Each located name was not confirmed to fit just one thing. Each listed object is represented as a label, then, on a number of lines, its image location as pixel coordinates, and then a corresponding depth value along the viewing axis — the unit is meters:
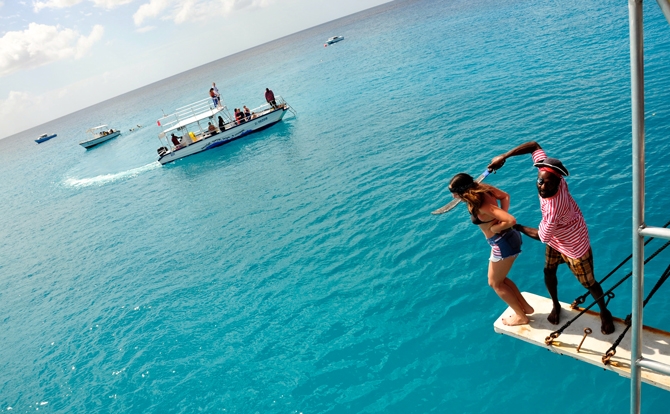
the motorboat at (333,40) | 126.10
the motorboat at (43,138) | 131.65
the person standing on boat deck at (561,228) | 4.87
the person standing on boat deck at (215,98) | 36.92
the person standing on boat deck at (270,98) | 36.85
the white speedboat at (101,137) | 68.00
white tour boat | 35.31
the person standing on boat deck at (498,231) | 5.41
